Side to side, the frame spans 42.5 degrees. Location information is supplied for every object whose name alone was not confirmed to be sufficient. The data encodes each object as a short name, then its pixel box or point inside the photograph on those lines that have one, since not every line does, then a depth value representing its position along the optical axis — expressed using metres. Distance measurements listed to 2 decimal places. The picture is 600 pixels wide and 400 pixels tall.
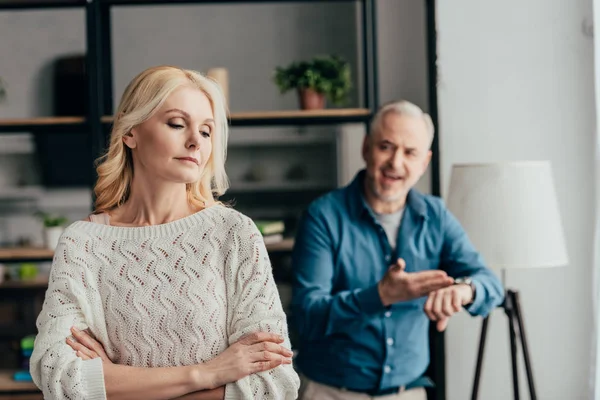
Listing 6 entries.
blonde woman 1.36
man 2.30
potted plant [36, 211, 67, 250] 3.25
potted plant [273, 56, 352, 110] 3.18
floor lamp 2.58
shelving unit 3.11
